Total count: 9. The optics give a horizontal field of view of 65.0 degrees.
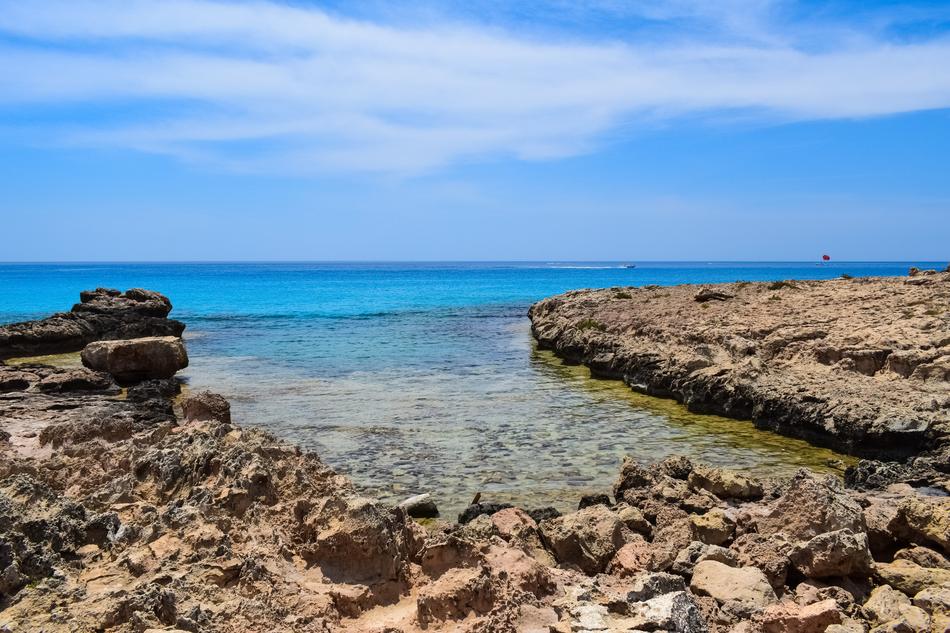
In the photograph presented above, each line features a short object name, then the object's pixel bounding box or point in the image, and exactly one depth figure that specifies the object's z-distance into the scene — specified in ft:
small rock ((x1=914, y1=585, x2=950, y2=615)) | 16.63
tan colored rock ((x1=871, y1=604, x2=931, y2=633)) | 15.26
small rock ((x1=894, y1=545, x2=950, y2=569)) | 19.65
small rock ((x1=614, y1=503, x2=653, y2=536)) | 23.06
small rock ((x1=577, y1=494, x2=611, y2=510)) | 27.09
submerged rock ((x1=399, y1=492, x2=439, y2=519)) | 27.94
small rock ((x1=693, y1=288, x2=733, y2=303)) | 72.02
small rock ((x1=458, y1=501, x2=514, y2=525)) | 26.91
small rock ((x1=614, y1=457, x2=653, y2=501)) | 27.91
